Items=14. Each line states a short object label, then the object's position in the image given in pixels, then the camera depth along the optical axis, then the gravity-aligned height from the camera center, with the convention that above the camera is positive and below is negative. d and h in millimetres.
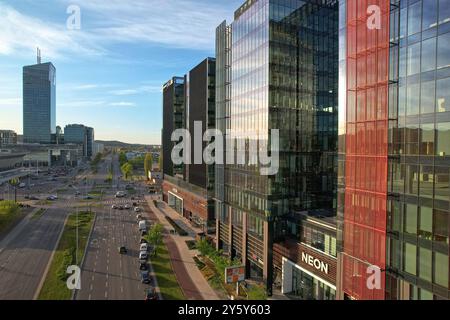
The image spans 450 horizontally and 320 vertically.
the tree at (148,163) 174250 -4970
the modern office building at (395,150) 22516 +411
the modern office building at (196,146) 67312 +1816
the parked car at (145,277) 43781 -16602
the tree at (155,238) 55938 -14252
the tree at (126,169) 165375 -7607
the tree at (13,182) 125562 -12833
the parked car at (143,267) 47519 -16441
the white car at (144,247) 55884 -16000
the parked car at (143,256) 51981 -16299
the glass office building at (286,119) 43562 +5110
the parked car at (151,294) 38812 -16804
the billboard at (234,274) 42969 -15651
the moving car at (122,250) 56034 -16431
